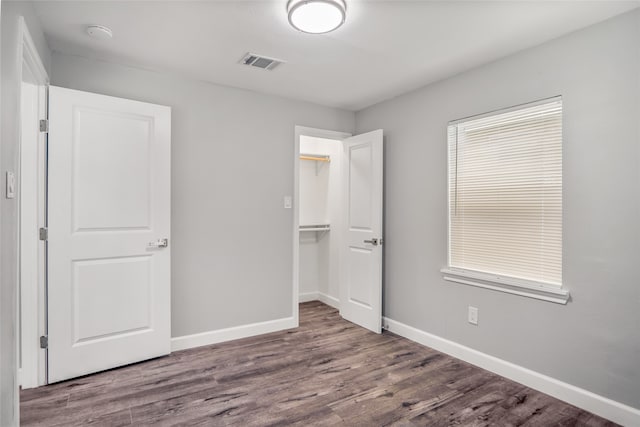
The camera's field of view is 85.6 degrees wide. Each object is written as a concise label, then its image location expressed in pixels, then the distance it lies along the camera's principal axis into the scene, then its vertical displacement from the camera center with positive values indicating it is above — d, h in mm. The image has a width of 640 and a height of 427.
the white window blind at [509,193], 2424 +163
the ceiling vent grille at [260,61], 2729 +1237
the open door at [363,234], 3598 -223
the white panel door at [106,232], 2516 -149
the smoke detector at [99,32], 2289 +1226
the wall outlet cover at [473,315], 2869 -847
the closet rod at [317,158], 4652 +753
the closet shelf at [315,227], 4672 -191
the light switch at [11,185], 1685 +140
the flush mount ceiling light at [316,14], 1941 +1161
